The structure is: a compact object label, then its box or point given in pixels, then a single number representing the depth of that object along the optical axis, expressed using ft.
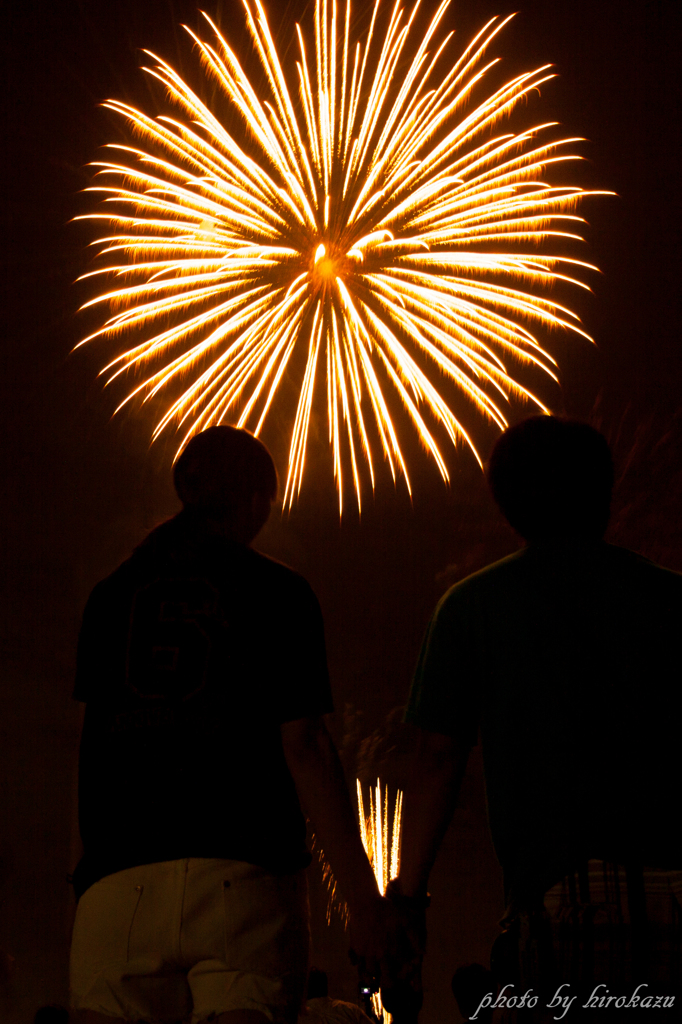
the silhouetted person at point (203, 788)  8.70
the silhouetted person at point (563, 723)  8.09
